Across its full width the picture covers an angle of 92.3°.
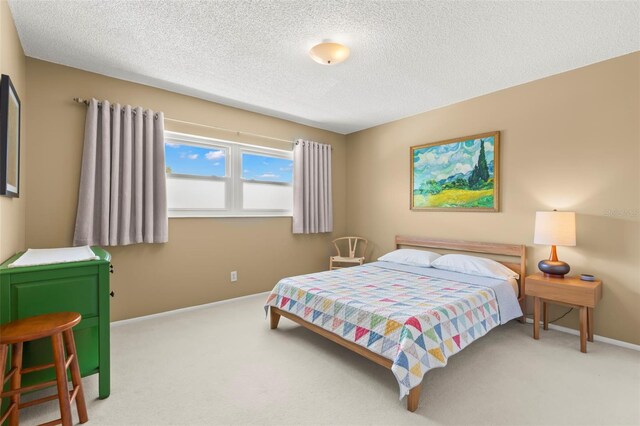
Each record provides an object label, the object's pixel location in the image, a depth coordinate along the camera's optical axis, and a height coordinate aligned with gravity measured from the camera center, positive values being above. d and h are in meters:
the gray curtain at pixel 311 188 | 4.74 +0.37
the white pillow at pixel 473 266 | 3.29 -0.63
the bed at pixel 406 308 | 2.00 -0.79
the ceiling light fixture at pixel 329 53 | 2.52 +1.33
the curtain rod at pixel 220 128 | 3.04 +1.09
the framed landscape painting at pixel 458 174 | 3.69 +0.47
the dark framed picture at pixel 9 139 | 1.82 +0.49
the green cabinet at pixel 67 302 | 1.78 -0.54
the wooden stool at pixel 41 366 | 1.54 -0.79
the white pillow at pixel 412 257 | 3.87 -0.61
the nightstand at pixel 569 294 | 2.63 -0.76
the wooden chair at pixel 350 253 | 4.76 -0.72
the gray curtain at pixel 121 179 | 3.01 +0.35
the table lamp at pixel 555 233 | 2.83 -0.22
